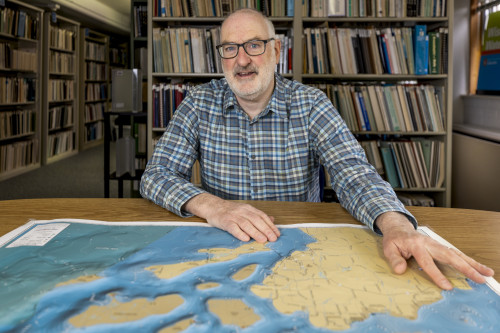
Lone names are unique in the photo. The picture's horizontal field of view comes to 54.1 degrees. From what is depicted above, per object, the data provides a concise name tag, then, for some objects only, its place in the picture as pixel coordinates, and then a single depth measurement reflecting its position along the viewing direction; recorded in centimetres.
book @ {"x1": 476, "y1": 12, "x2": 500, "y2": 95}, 329
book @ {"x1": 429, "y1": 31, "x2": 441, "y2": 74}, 323
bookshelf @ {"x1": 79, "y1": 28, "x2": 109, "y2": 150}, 823
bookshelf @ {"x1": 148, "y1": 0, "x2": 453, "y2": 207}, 323
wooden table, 109
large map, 66
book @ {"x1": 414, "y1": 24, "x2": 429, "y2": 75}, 321
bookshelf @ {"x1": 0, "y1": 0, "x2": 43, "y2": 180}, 546
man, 159
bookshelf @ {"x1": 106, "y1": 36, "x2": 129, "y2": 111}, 1011
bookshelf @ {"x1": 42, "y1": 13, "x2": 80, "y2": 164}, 657
